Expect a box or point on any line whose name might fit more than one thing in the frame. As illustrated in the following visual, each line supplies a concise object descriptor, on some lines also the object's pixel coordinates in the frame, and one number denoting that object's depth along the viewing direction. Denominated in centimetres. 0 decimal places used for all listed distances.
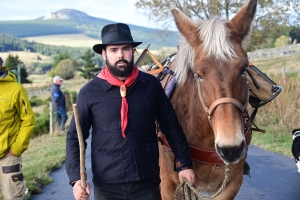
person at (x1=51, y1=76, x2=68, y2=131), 1445
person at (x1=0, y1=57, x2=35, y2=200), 462
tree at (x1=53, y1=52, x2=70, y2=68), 9784
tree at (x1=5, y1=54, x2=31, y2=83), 5962
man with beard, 308
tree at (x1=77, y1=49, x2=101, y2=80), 8269
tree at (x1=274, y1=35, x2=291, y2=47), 4319
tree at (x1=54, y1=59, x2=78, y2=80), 8869
